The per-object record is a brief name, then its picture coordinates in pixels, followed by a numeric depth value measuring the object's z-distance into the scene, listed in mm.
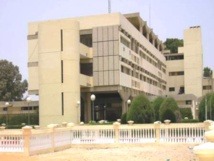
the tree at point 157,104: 32638
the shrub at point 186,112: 44062
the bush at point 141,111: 24797
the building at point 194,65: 62562
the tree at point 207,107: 28188
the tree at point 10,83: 59750
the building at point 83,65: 36062
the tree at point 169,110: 27547
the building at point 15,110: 44812
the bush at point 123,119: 30397
